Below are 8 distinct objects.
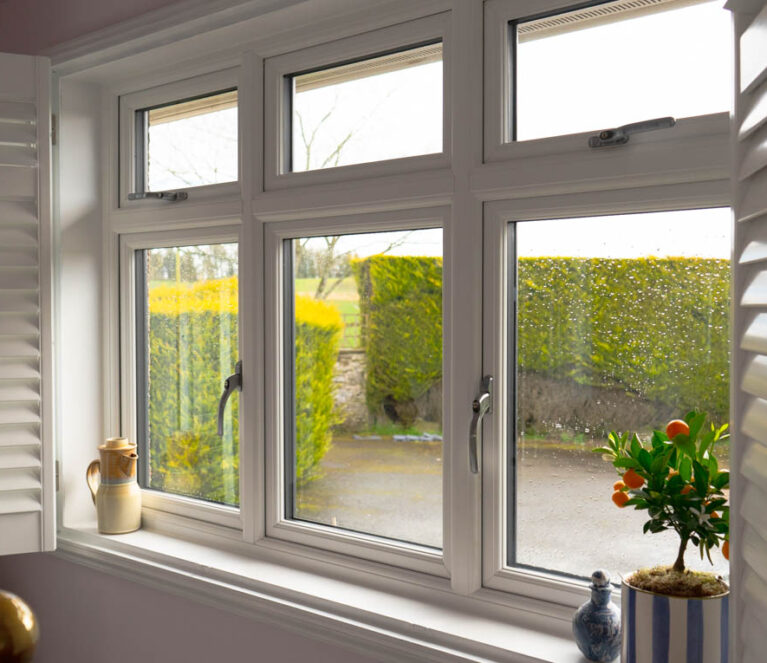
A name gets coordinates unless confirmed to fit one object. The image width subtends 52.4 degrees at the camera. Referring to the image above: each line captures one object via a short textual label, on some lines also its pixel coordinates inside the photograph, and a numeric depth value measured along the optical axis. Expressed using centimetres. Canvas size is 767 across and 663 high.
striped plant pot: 111
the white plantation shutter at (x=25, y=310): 202
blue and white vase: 130
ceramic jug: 214
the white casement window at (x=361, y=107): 167
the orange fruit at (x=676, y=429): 116
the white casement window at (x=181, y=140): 206
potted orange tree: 112
